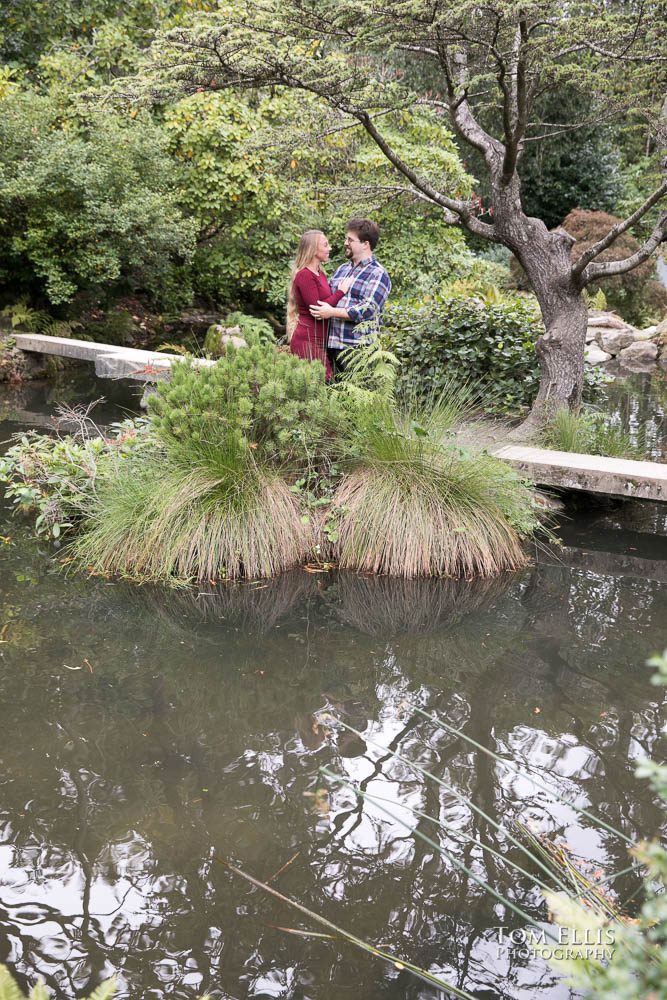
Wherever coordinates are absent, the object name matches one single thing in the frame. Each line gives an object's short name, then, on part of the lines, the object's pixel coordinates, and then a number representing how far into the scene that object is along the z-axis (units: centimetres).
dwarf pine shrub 506
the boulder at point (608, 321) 1620
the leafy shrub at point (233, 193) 1316
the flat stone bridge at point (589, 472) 567
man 583
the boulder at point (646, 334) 1617
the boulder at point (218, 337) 1093
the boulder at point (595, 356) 1436
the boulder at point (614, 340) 1578
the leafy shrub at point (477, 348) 784
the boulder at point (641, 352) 1551
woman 581
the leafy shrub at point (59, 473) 549
